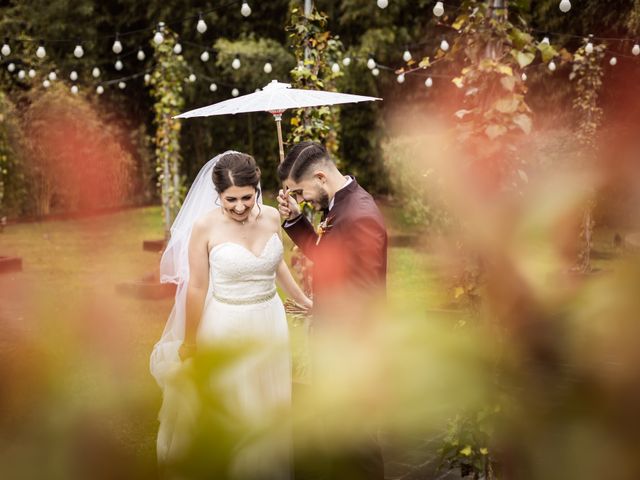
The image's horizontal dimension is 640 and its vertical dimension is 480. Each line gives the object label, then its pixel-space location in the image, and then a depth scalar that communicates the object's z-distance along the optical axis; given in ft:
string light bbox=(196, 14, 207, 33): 36.71
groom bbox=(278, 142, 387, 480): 9.60
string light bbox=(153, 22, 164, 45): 38.38
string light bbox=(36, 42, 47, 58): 37.71
